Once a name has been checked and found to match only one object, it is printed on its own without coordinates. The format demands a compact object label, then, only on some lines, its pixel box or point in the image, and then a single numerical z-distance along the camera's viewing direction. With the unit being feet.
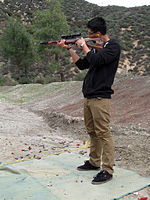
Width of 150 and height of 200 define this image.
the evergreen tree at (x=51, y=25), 65.26
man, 10.42
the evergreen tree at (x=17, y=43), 83.41
